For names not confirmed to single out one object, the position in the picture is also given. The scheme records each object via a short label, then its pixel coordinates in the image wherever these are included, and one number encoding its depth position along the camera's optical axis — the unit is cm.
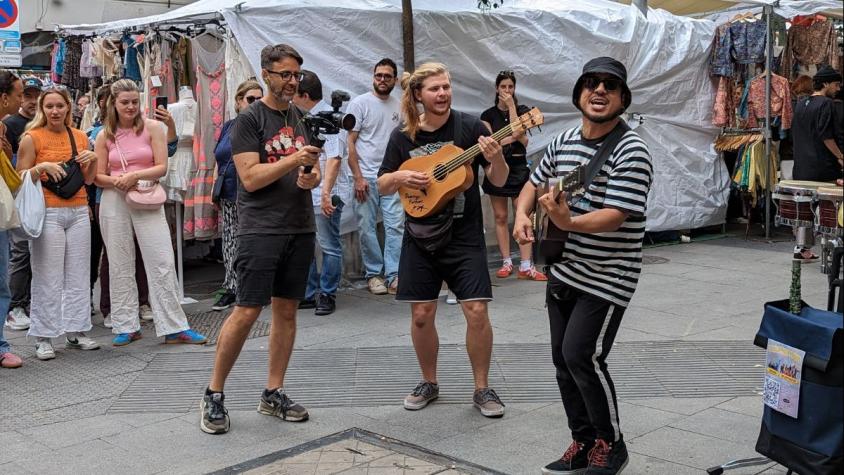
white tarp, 884
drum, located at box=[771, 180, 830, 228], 466
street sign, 1016
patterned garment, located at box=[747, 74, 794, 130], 1162
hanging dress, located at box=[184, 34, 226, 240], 877
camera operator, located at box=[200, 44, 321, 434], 500
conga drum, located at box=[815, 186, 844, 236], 423
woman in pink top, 701
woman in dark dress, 916
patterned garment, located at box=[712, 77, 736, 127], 1215
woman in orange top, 684
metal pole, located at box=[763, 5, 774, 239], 1159
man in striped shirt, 398
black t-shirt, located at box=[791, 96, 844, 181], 939
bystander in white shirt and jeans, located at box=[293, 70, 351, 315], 802
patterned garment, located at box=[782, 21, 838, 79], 1223
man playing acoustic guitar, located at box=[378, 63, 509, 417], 521
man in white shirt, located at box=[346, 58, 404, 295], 852
